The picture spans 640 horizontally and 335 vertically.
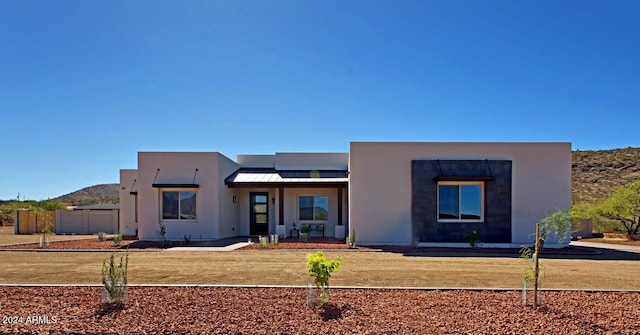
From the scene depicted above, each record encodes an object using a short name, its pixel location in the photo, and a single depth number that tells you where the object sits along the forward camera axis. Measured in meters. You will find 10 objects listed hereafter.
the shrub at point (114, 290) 6.08
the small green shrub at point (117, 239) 15.97
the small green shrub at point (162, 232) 16.25
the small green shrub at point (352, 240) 15.30
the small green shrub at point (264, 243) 14.79
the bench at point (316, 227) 19.53
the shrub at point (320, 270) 6.10
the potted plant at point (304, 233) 17.67
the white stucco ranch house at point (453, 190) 16.14
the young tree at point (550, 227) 5.86
